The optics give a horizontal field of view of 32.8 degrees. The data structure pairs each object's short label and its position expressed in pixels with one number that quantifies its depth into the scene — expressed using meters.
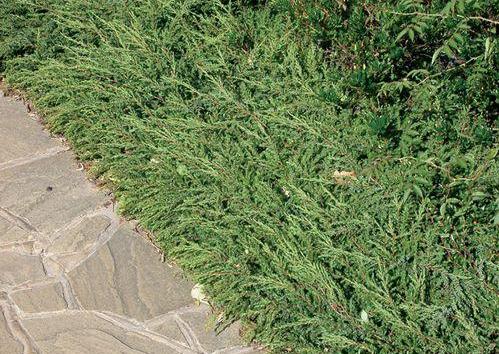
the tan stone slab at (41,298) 4.31
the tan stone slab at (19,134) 5.44
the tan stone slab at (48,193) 4.92
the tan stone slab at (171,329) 4.10
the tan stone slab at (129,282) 4.29
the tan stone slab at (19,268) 4.48
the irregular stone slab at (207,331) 4.04
